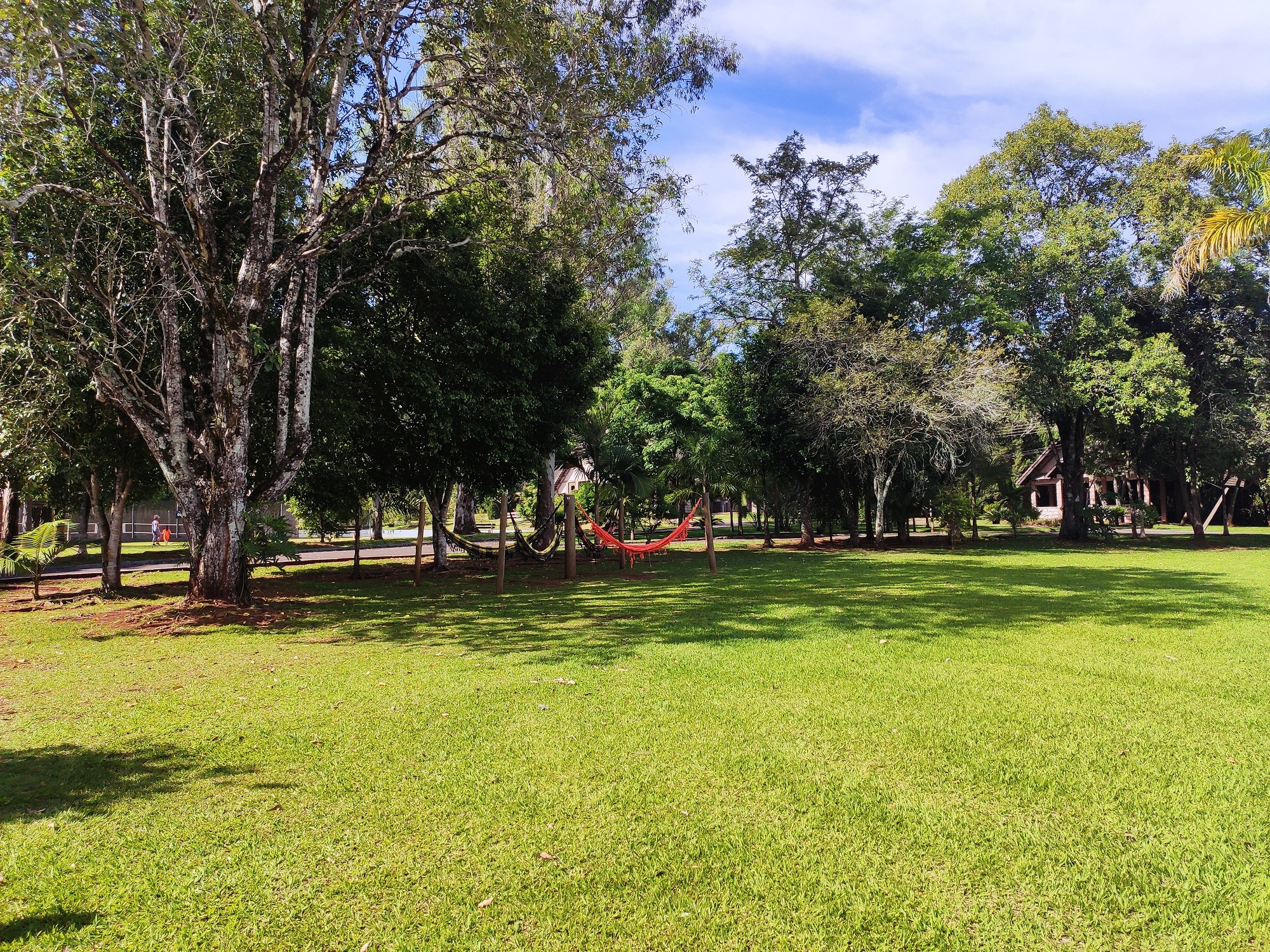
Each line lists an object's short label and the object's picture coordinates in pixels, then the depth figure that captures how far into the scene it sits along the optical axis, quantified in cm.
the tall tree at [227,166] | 806
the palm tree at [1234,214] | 1095
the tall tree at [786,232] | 2291
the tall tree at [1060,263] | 2120
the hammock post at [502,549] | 1084
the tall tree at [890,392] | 1738
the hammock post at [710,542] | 1362
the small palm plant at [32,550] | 975
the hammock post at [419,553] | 1221
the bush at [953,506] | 2048
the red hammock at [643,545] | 1246
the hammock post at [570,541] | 1240
